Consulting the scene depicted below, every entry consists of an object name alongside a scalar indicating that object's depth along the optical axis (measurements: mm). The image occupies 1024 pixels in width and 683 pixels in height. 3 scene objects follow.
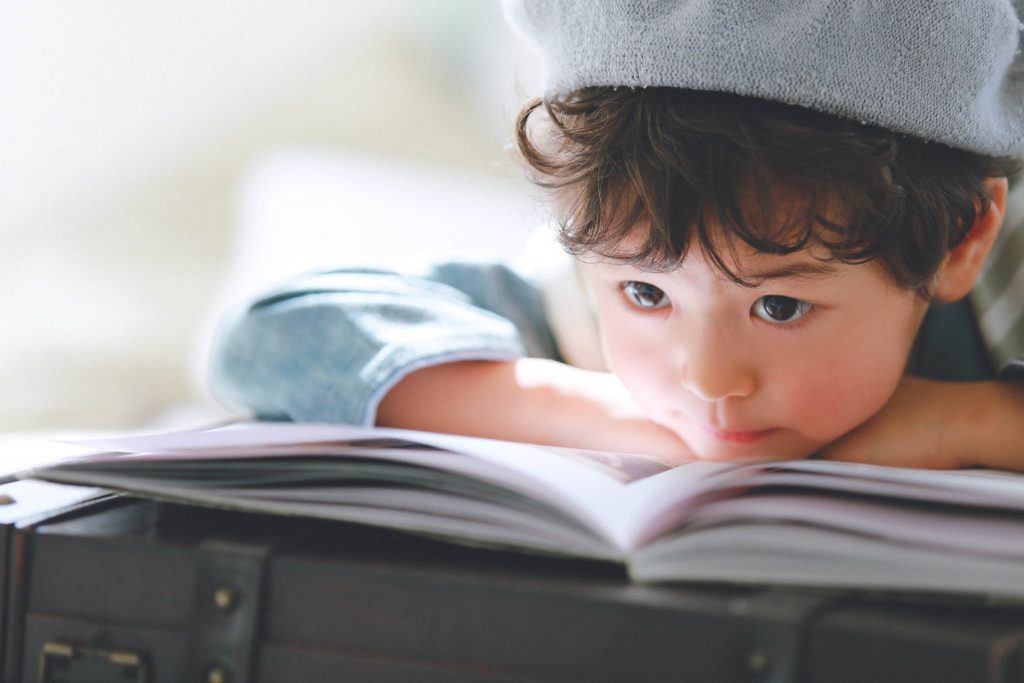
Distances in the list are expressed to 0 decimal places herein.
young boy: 849
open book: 759
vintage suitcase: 747
